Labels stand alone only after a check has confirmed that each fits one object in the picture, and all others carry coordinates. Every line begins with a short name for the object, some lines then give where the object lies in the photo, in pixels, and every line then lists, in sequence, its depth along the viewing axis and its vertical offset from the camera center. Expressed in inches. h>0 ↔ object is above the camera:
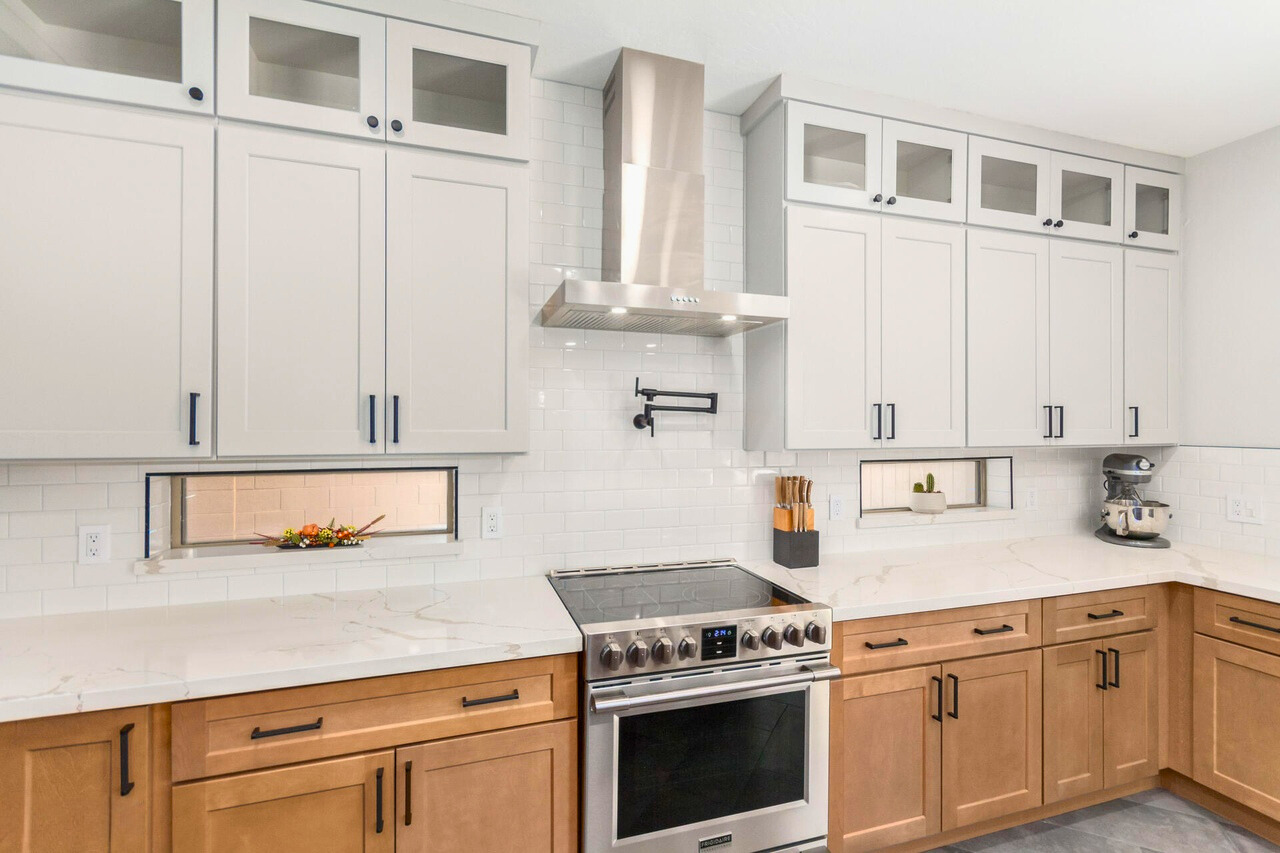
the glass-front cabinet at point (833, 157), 93.4 +40.4
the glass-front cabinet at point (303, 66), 68.8 +40.5
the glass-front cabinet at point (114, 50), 62.8 +38.5
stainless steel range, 68.7 -33.8
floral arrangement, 82.7 -14.8
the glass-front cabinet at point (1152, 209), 115.9 +40.6
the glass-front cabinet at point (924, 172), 98.3 +40.4
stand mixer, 114.1 -14.8
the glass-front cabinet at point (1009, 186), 104.0 +40.5
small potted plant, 115.4 -13.5
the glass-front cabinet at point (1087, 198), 110.3 +40.7
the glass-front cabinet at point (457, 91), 74.7 +40.7
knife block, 100.0 -19.3
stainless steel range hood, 85.4 +32.1
